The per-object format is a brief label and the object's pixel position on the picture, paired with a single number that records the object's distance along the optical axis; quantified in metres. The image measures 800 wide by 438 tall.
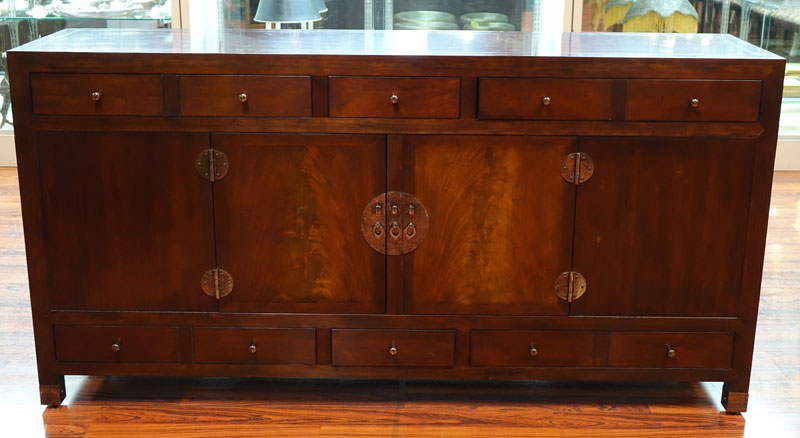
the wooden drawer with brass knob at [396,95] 2.22
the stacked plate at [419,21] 4.31
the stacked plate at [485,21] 4.35
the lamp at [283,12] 3.50
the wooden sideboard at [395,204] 2.23
